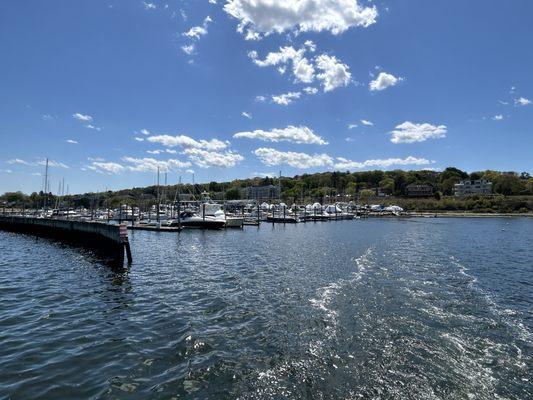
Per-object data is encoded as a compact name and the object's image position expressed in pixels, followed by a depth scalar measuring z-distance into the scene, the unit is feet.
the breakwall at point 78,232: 117.81
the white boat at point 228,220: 264.85
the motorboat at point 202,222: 251.09
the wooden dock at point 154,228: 230.25
